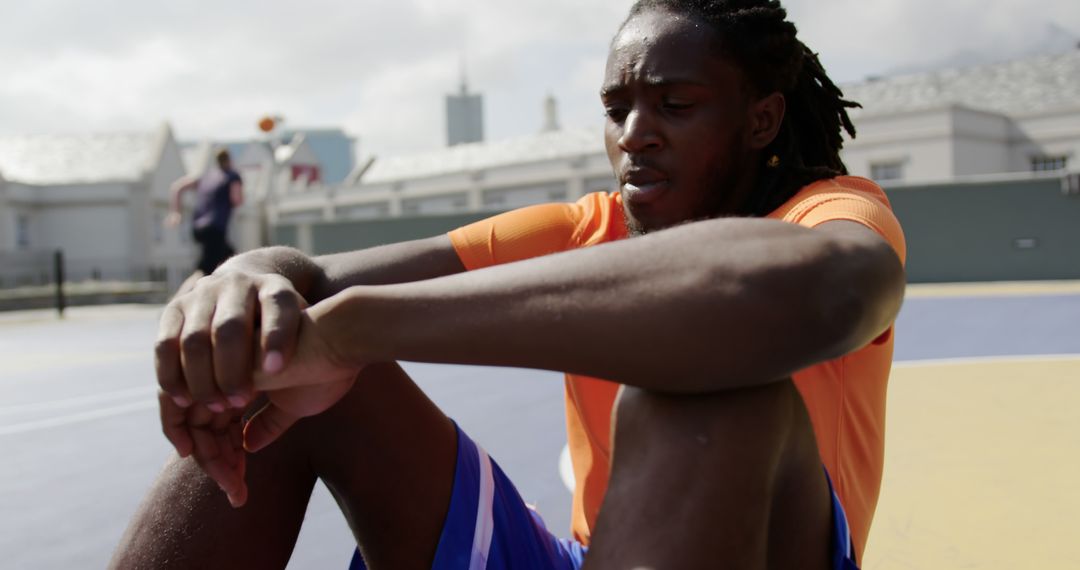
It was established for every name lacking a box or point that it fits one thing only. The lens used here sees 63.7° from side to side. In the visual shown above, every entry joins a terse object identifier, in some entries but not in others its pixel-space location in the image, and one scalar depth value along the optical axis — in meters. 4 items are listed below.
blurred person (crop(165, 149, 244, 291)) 9.74
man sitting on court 0.98
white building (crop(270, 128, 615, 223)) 35.25
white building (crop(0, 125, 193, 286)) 31.73
